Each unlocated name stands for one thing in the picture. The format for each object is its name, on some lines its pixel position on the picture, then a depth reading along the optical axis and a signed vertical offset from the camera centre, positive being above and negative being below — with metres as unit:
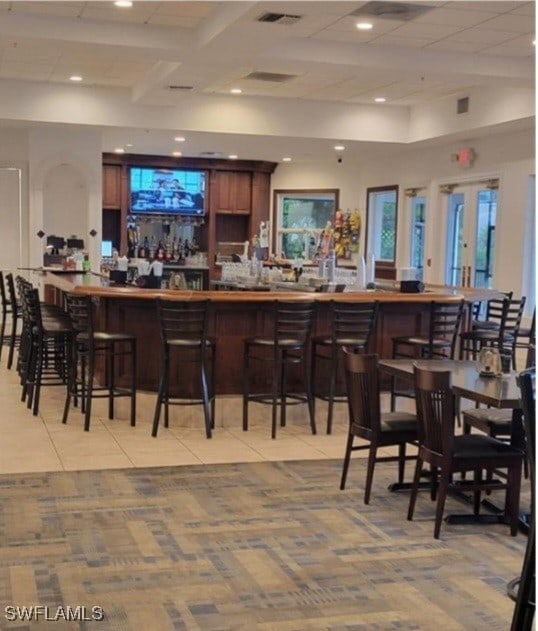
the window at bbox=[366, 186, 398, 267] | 13.81 +0.35
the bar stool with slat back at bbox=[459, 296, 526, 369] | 8.16 -0.84
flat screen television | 15.20 +0.88
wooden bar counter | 7.02 -0.61
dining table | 4.38 -0.74
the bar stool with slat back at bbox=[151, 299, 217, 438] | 6.55 -0.71
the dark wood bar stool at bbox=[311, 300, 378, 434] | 6.90 -0.70
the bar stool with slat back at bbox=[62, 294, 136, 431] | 6.69 -0.94
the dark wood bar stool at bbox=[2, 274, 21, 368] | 9.59 -0.86
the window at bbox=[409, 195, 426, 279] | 12.91 +0.23
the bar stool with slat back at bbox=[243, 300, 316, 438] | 6.77 -0.84
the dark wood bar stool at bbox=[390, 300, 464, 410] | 7.32 -0.79
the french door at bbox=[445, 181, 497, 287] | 11.26 +0.17
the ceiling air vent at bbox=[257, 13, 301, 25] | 6.59 +1.71
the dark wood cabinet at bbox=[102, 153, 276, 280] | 15.02 +0.80
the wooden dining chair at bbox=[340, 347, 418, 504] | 4.94 -1.01
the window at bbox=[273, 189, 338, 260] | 15.70 +0.43
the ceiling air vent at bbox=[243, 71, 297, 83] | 9.85 +1.90
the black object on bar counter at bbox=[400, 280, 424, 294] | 8.02 -0.38
